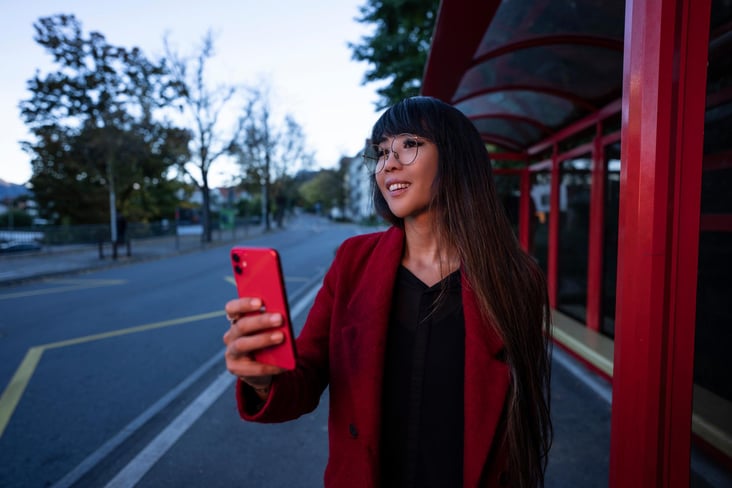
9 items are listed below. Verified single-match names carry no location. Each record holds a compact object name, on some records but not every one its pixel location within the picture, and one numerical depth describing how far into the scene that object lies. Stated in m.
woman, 1.30
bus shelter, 1.17
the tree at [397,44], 9.88
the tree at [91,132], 17.00
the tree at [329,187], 78.75
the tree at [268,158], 26.91
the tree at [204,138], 24.08
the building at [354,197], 81.48
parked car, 15.71
